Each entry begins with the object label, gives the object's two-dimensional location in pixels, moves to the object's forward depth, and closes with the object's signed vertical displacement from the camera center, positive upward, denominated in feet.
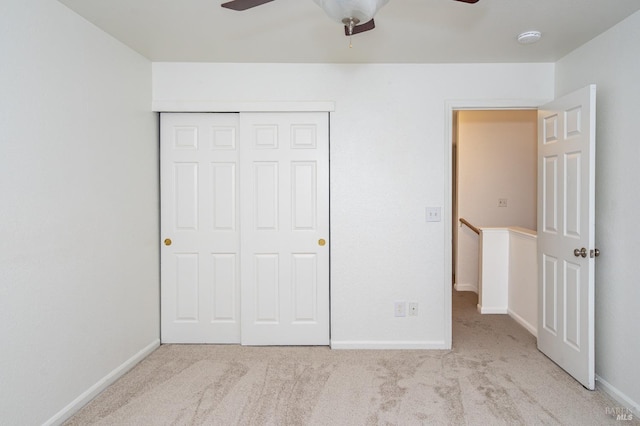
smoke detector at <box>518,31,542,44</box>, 7.54 +3.80
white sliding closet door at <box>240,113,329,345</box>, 9.60 -0.48
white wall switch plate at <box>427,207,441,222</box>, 9.48 -0.08
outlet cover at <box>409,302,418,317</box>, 9.53 -2.65
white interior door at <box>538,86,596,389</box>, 7.34 -0.48
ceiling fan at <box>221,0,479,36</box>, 4.22 +2.49
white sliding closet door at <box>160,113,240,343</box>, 9.77 -0.52
